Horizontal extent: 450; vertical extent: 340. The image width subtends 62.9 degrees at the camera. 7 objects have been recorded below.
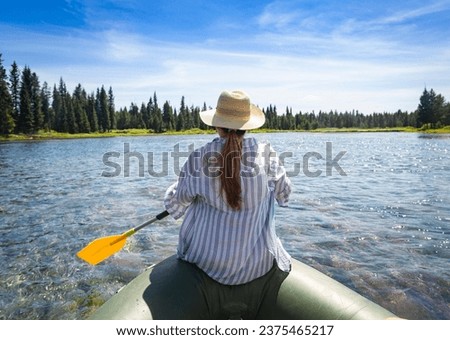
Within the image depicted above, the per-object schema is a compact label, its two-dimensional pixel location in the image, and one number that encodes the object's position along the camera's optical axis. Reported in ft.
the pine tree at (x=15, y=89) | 216.74
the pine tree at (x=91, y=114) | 292.20
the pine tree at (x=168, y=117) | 378.81
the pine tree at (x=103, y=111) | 317.83
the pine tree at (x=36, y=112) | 224.53
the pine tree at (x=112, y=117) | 335.79
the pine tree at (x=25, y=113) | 213.46
